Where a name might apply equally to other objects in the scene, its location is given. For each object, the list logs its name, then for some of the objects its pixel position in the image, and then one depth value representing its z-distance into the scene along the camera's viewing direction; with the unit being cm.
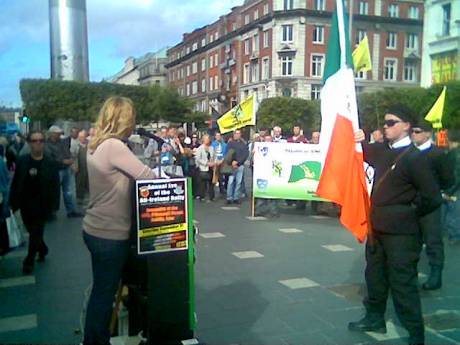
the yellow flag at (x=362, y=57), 1173
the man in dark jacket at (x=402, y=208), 362
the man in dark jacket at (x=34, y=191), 587
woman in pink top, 314
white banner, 1016
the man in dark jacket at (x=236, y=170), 1245
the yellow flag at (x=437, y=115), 1348
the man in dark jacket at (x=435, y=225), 537
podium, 325
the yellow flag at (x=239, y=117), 1346
